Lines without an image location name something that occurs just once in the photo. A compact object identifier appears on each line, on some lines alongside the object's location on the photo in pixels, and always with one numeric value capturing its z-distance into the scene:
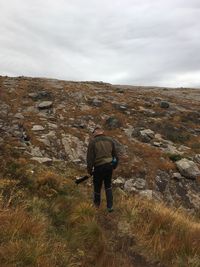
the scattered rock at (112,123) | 13.40
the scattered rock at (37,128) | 11.74
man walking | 6.04
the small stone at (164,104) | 17.08
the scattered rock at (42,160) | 8.67
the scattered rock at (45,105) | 14.02
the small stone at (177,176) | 10.17
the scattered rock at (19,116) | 12.62
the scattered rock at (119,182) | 9.20
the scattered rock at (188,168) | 10.37
